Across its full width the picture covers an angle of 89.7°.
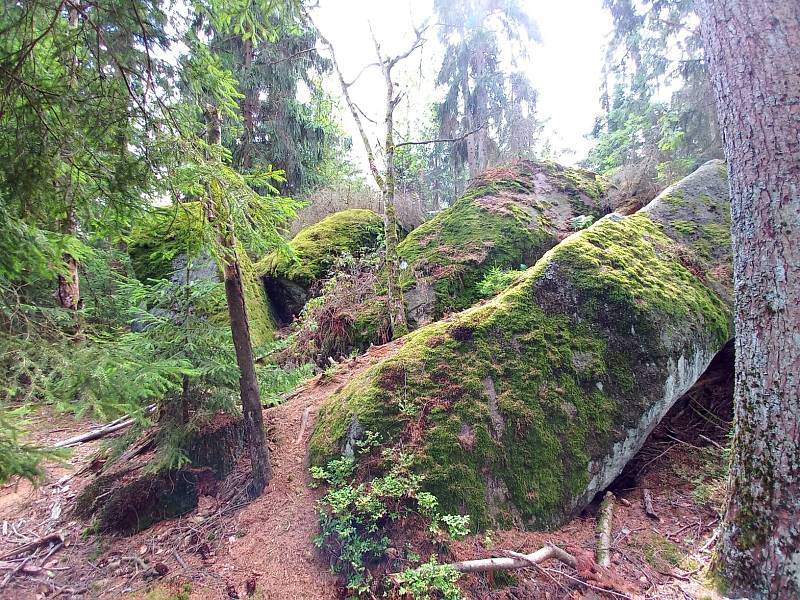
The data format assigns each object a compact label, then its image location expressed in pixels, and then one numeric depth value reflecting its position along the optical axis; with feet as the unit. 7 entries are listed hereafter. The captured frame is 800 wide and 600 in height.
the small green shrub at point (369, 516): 8.88
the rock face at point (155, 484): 11.38
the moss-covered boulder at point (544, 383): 10.48
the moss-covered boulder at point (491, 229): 21.06
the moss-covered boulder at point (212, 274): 25.43
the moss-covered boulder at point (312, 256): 27.91
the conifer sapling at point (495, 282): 18.57
